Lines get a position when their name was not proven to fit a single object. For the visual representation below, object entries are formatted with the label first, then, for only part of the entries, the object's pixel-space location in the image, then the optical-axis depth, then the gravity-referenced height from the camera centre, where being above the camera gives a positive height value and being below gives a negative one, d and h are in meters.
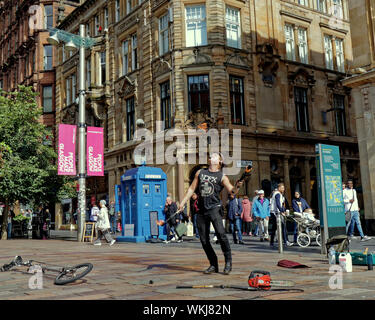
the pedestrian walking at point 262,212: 17.00 -0.07
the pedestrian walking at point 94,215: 23.22 +0.13
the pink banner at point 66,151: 19.73 +3.01
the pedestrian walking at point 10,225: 26.06 -0.25
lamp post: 19.09 +5.23
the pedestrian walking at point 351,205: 15.02 +0.05
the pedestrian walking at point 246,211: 19.38 +0.00
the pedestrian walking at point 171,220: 17.09 -0.23
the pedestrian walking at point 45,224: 23.42 -0.25
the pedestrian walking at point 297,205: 14.17 +0.12
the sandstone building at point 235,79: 24.69 +8.11
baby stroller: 13.54 -0.56
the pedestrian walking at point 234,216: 14.97 -0.14
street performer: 7.07 +0.11
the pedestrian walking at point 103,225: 16.89 -0.31
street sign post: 10.77 +0.39
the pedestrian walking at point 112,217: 26.09 -0.03
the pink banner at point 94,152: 20.31 +2.98
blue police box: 17.53 +0.48
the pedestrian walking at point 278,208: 13.48 +0.05
